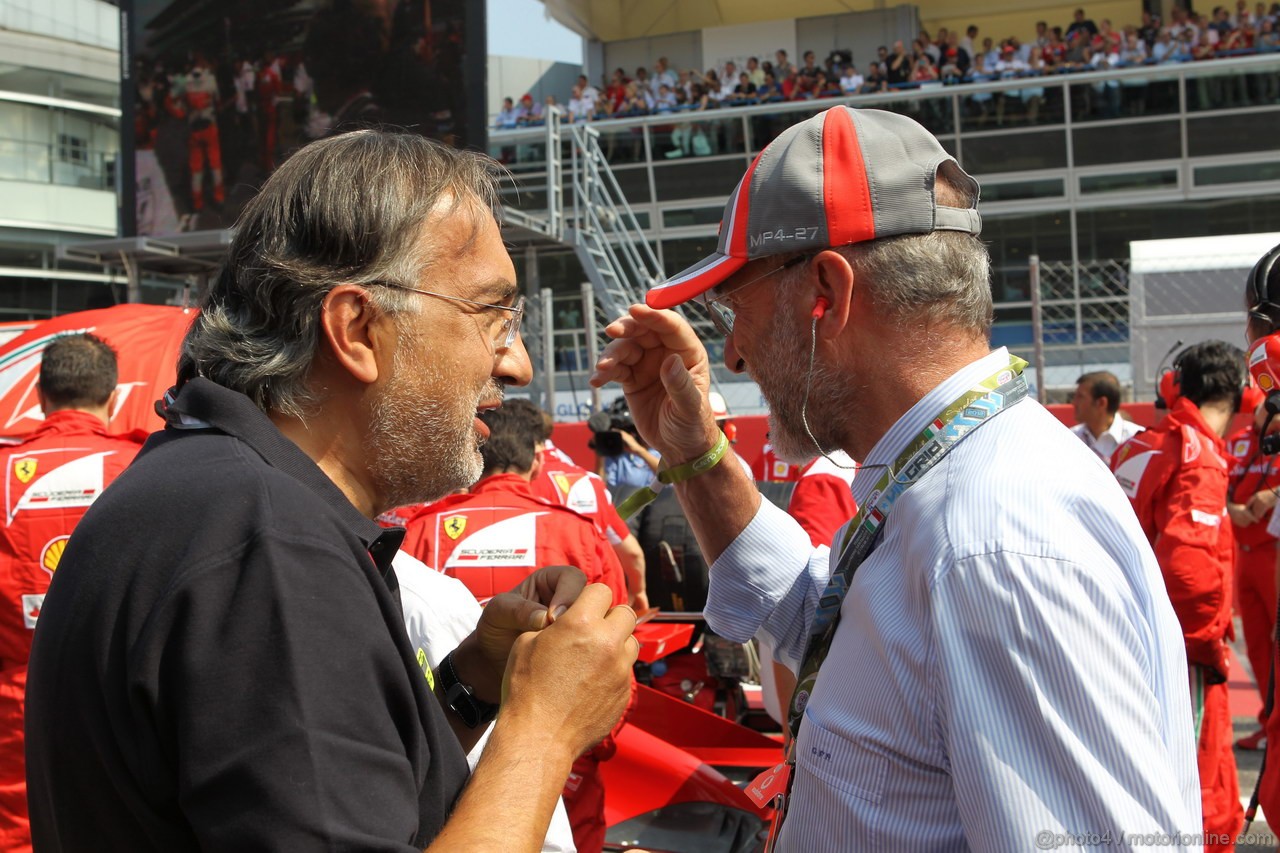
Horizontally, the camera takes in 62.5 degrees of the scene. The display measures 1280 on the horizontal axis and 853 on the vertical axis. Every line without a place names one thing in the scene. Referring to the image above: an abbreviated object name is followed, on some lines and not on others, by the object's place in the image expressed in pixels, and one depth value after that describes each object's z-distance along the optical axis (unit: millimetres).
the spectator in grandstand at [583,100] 23042
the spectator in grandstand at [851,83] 20875
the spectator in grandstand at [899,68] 21078
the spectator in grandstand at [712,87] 22703
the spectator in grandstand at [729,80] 22672
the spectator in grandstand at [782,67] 22652
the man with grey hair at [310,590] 1093
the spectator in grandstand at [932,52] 21547
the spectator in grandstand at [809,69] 21967
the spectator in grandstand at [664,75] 23578
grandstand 17891
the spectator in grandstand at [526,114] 22891
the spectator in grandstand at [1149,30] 21297
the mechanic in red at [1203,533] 4215
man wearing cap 1169
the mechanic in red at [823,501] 4137
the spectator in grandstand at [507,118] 23203
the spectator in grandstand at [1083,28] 20969
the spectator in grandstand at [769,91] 21641
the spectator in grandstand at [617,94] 23141
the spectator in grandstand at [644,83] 23578
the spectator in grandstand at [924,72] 20875
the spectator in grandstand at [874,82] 21156
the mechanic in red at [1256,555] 5793
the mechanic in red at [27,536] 3877
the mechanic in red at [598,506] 5273
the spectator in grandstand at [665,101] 22562
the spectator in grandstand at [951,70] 19623
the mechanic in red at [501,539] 3924
